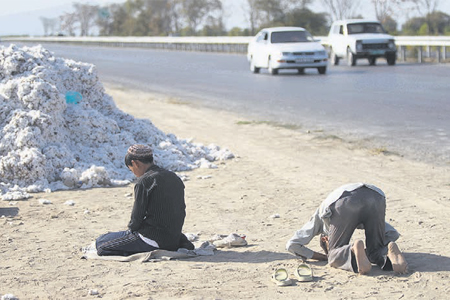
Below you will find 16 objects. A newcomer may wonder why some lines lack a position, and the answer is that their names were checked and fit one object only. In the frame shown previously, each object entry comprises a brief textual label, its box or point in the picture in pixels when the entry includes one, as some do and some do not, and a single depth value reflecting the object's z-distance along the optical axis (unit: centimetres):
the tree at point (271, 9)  6952
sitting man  580
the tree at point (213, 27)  7290
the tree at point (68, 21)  16756
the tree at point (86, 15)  14469
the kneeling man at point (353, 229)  531
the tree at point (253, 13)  7081
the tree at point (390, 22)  5741
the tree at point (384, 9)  5759
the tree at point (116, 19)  11861
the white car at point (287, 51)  2469
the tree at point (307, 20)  6275
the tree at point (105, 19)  12169
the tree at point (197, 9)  9450
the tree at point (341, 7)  6462
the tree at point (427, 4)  5203
